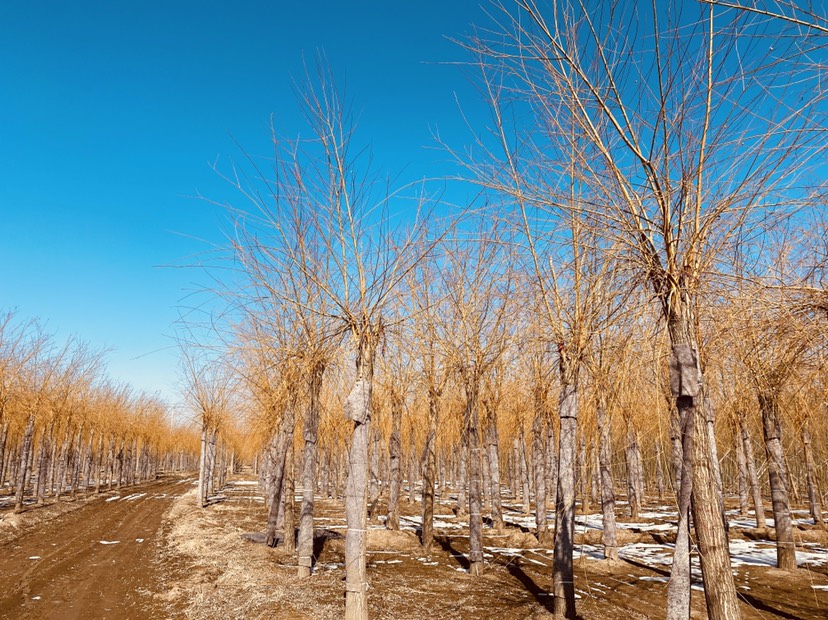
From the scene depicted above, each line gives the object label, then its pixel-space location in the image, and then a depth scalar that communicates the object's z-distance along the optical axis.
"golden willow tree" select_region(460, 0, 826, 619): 3.24
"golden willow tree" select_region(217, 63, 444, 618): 5.19
